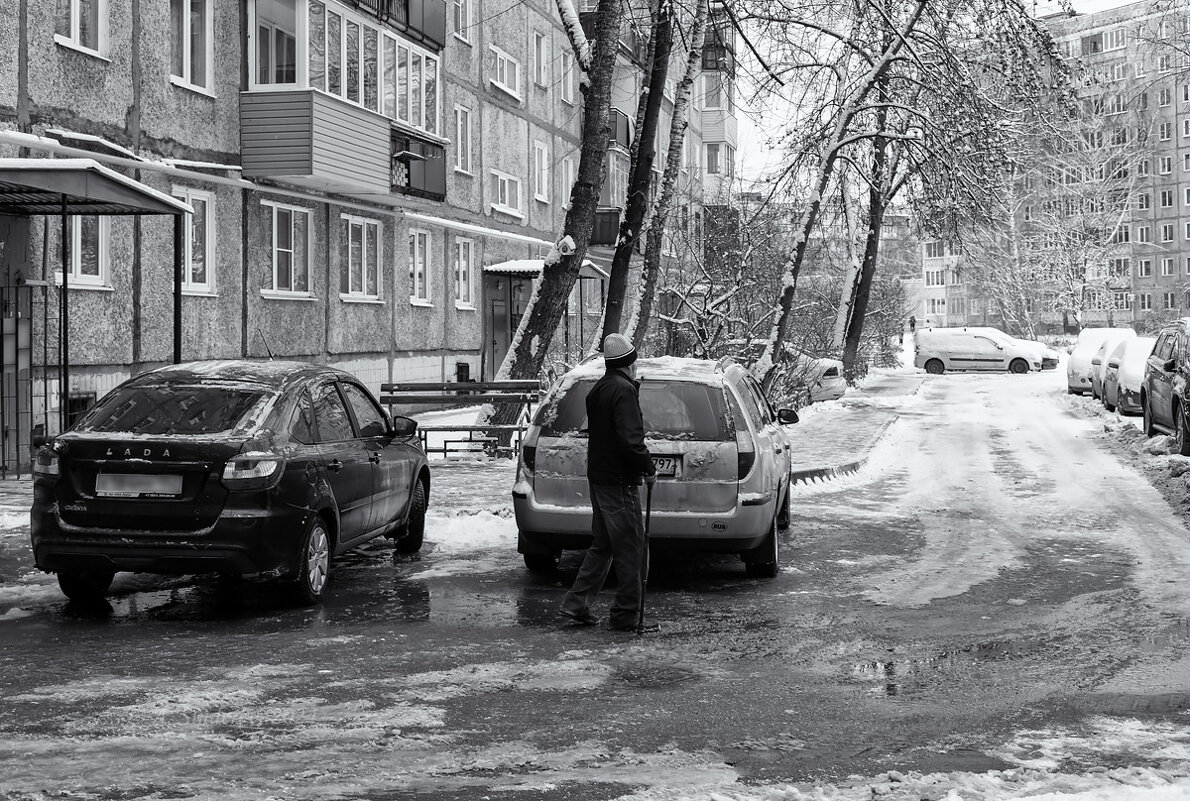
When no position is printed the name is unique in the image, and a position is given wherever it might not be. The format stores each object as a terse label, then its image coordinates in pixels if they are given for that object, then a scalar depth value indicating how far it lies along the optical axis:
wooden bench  18.22
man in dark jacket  8.12
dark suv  18.17
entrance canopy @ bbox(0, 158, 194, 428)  12.93
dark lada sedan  8.23
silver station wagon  9.48
